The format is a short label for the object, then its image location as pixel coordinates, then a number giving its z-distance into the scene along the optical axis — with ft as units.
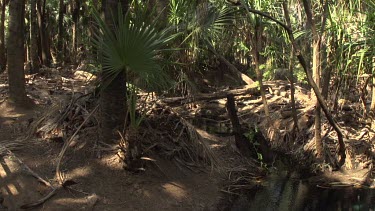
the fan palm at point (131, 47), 20.24
